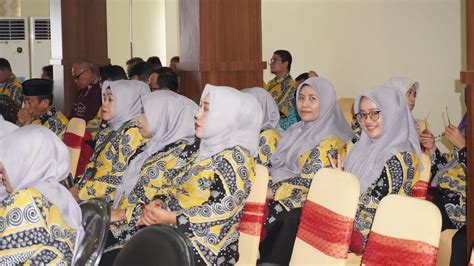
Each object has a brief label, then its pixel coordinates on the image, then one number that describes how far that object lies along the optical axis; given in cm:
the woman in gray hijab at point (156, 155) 361
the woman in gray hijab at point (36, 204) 247
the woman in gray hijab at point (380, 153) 331
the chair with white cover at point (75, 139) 489
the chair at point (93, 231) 267
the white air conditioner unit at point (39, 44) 1045
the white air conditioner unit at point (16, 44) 1042
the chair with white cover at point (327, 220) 259
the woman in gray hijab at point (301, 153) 367
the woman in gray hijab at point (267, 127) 427
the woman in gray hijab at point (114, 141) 416
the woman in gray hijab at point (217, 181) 295
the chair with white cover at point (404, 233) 223
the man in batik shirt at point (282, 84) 707
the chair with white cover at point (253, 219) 300
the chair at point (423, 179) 347
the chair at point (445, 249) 341
